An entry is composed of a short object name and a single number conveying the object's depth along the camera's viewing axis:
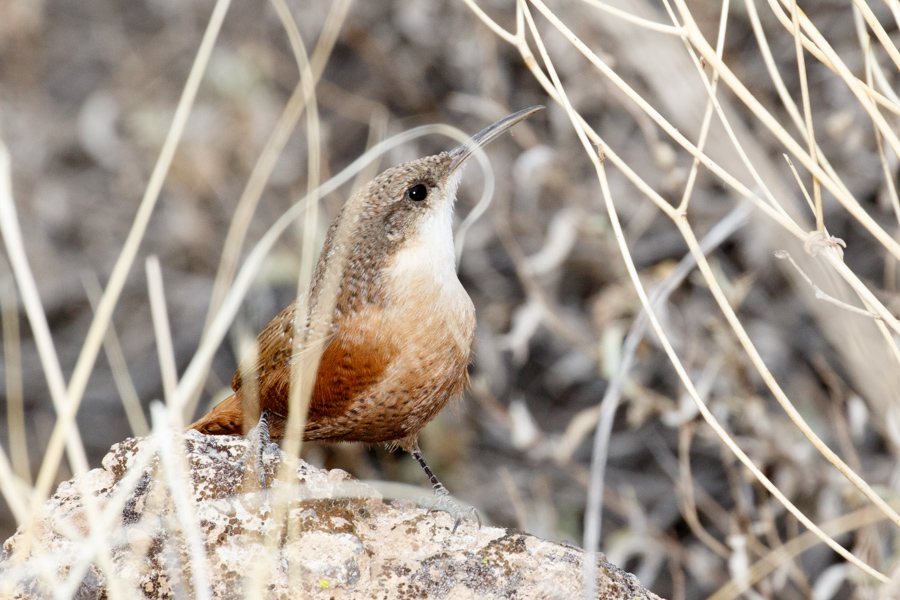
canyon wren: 5.45
